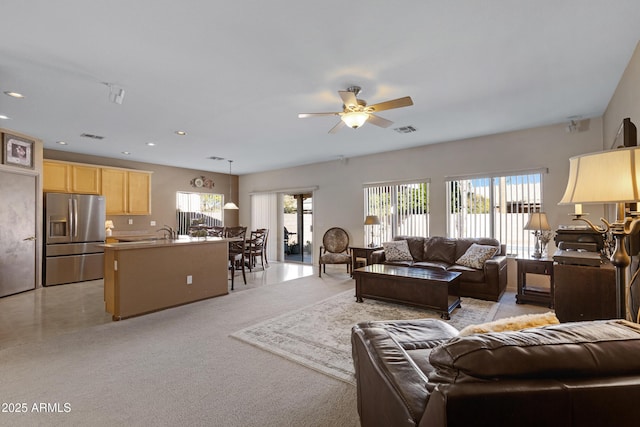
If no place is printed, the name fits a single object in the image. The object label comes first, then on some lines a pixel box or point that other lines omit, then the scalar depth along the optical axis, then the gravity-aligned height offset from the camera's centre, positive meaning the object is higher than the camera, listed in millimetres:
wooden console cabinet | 2527 -663
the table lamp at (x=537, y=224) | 4219 -118
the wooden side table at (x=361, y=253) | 5918 -707
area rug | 2613 -1196
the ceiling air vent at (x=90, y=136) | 4977 +1376
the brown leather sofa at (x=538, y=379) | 791 -444
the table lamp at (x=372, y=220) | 6148 -68
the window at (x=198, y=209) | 8203 +263
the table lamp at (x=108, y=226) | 6591 -170
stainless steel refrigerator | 5527 -342
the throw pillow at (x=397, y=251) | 5367 -610
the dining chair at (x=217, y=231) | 6992 -313
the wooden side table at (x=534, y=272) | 4066 -882
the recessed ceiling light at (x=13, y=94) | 3314 +1379
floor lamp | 1419 +142
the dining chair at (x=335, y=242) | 6988 -574
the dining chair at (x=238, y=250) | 5457 -618
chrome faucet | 4774 -271
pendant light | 7900 +304
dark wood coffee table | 3637 -895
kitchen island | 3658 -740
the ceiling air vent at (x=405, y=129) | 4715 +1374
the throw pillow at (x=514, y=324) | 1474 -533
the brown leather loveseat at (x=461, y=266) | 4328 -746
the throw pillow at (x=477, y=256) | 4527 -597
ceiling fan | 2893 +1090
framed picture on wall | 4637 +1081
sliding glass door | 8945 -261
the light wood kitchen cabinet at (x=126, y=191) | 6586 +615
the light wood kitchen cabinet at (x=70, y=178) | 5773 +817
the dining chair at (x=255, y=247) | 6523 -654
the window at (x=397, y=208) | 6012 +170
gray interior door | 4644 -207
